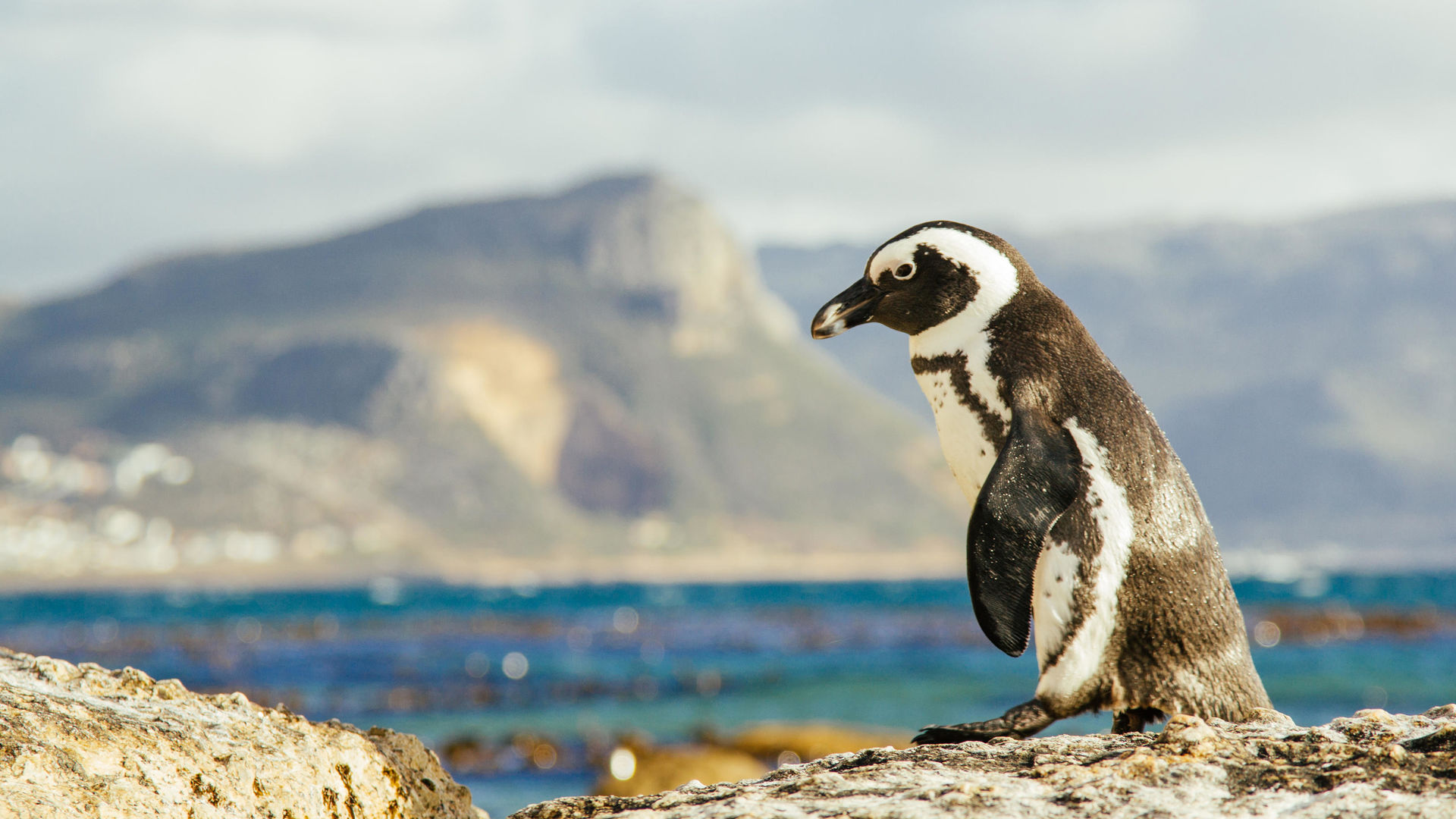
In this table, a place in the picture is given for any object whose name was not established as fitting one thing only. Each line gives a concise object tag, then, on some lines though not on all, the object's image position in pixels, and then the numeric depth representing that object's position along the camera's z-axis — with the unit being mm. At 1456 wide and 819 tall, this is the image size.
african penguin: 7520
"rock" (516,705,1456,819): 5238
